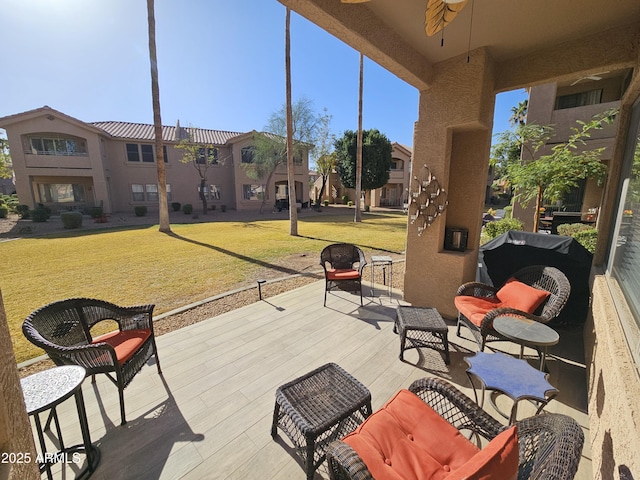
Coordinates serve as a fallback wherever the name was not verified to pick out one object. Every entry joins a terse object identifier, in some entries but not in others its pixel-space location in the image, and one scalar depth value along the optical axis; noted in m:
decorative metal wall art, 4.24
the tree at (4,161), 21.17
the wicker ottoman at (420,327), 3.16
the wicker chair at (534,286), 3.04
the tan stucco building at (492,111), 1.90
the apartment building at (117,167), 18.23
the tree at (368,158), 24.16
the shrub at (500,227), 8.01
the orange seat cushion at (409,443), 1.49
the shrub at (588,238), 5.79
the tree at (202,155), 19.94
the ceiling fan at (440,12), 2.27
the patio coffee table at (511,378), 1.96
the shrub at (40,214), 16.41
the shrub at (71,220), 14.63
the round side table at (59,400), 1.63
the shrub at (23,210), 17.42
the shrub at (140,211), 20.08
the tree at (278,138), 20.73
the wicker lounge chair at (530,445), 1.18
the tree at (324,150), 22.95
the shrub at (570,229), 8.20
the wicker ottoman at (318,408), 1.85
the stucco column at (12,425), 1.00
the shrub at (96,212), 18.05
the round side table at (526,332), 2.60
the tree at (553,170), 6.12
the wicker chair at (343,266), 4.69
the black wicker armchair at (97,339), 2.21
